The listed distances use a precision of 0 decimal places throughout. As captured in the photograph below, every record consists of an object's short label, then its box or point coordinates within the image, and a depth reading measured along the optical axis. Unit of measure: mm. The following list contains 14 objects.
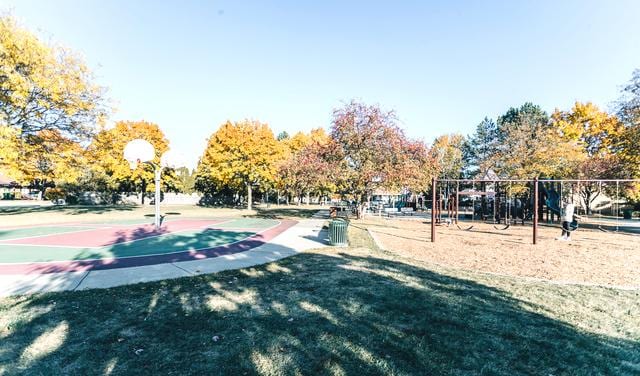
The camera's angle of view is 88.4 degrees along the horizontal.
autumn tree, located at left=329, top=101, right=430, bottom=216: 21781
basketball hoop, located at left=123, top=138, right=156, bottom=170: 22438
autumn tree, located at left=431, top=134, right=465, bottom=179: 46250
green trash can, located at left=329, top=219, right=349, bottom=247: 12602
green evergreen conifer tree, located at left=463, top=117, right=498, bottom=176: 49041
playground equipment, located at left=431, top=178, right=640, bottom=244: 22016
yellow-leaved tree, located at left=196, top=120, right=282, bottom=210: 35781
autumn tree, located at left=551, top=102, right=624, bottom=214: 32141
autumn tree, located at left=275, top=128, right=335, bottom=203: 21578
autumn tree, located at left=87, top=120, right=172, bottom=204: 39772
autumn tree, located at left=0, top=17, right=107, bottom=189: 19516
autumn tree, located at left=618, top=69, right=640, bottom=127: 19734
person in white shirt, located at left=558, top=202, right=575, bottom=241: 14516
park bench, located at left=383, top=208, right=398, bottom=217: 32316
